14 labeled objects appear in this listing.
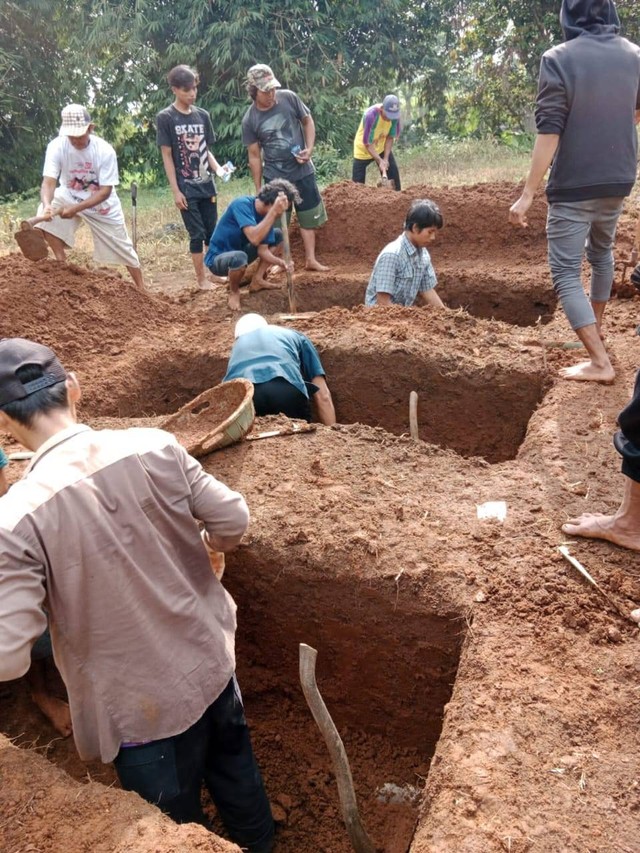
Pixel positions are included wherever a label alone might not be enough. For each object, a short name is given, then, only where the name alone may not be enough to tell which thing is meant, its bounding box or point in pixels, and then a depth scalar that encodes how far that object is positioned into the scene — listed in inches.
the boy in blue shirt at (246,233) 253.3
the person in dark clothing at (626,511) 99.7
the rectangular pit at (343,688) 116.2
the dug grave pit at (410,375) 188.5
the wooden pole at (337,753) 87.3
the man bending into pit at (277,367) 165.3
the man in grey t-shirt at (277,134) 274.5
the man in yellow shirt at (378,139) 391.5
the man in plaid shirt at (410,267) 205.2
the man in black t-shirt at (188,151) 272.7
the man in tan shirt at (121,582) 69.5
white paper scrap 125.2
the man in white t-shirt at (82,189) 248.2
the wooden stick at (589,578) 101.1
